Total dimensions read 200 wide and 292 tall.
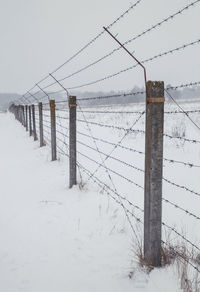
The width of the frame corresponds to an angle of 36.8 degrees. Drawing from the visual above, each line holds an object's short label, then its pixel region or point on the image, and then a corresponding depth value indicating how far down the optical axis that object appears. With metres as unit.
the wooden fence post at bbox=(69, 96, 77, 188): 5.33
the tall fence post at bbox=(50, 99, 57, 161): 7.50
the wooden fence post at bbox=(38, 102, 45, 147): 9.62
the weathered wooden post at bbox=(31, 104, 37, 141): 11.87
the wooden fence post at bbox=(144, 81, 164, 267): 2.53
